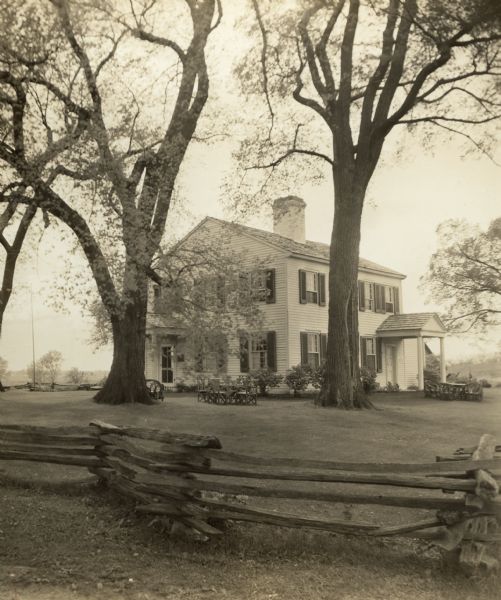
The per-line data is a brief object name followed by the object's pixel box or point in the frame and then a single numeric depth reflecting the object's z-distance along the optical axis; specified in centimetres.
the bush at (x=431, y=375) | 2003
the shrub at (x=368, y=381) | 1914
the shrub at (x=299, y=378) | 1780
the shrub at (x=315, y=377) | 1748
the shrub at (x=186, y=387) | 1802
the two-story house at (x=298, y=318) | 1245
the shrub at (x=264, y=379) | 1747
